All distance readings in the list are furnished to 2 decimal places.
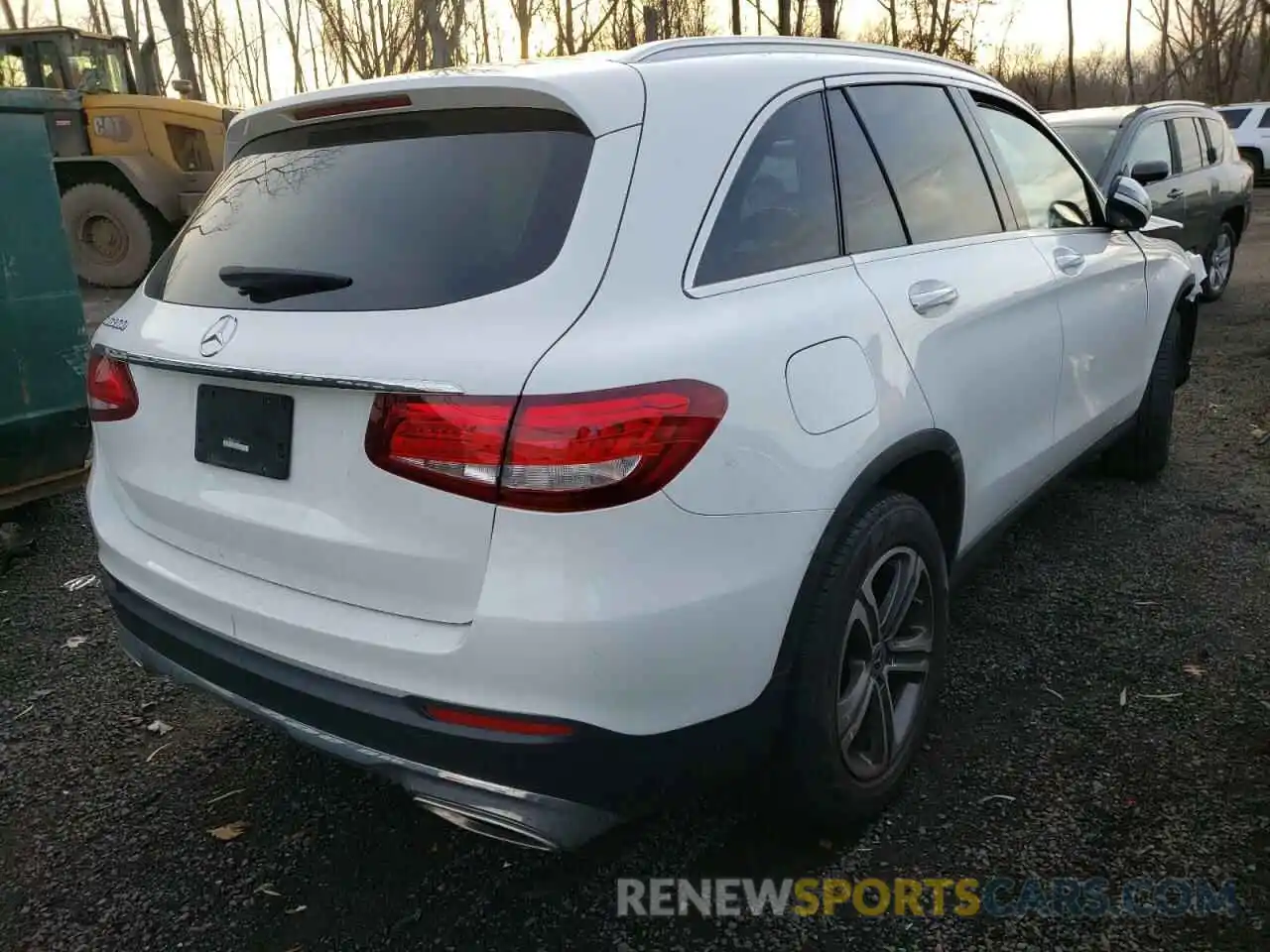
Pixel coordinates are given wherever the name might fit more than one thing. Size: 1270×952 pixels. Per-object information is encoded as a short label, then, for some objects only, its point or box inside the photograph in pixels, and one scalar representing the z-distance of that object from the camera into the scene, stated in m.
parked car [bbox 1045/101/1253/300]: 6.98
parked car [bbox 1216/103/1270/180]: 19.92
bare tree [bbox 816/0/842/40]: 12.62
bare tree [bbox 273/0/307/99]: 25.58
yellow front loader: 11.96
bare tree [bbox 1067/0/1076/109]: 33.03
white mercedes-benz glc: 1.71
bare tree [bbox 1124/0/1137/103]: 41.20
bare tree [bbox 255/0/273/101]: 33.62
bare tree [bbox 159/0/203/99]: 22.61
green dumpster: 4.39
